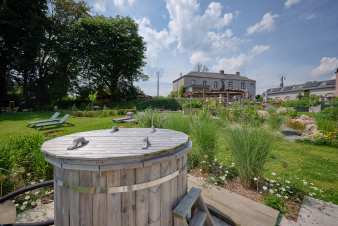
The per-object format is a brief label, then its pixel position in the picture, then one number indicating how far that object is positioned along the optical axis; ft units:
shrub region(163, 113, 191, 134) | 14.30
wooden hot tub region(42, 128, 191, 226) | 3.93
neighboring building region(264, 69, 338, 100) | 104.69
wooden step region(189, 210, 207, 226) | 5.31
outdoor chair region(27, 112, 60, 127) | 25.34
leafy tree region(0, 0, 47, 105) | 48.67
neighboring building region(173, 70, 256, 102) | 114.73
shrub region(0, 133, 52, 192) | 8.21
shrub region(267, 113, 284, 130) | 21.53
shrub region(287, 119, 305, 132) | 25.34
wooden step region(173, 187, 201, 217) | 4.67
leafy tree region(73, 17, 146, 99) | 65.62
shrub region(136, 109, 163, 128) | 17.28
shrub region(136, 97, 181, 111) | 64.64
